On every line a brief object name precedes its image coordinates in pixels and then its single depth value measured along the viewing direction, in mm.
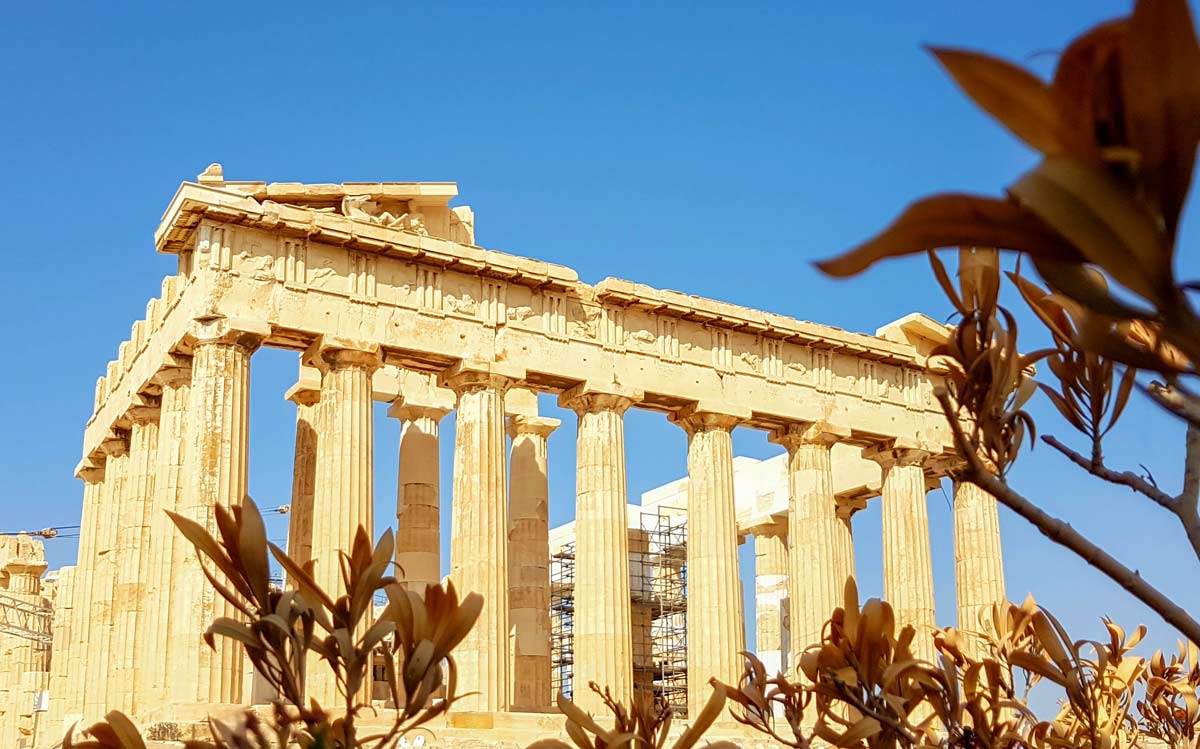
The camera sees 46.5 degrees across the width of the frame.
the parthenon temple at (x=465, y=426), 24547
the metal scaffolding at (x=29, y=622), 42719
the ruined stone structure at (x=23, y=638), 42438
